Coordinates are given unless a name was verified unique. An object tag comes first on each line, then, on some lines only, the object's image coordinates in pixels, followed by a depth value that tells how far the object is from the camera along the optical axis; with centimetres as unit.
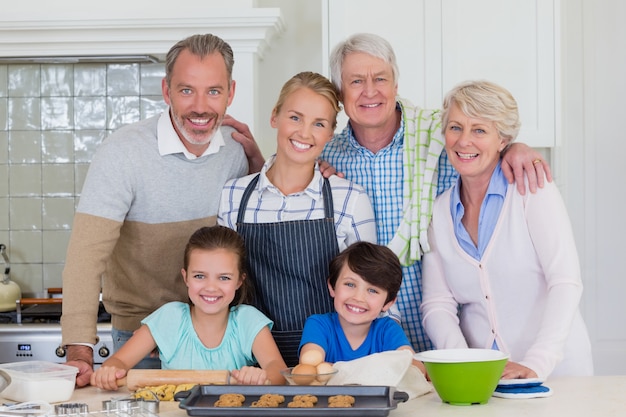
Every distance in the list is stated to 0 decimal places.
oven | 422
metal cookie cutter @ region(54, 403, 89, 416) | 257
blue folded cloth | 272
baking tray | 250
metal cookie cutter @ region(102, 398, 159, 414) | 259
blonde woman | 317
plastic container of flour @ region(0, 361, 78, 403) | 270
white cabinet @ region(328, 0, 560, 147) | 431
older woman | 310
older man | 327
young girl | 302
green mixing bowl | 265
